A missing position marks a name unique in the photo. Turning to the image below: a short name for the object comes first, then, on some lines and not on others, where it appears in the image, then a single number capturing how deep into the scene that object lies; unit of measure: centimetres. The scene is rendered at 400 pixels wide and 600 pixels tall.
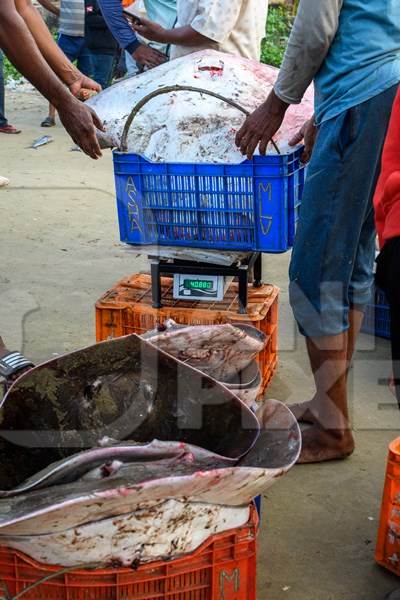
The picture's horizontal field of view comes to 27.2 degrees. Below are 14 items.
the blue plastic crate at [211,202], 328
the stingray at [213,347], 275
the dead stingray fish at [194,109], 345
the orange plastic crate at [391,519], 253
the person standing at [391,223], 223
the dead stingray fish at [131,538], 191
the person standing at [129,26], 570
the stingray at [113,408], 226
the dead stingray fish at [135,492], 182
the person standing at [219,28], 421
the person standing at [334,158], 286
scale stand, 359
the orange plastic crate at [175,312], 360
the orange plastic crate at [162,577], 199
